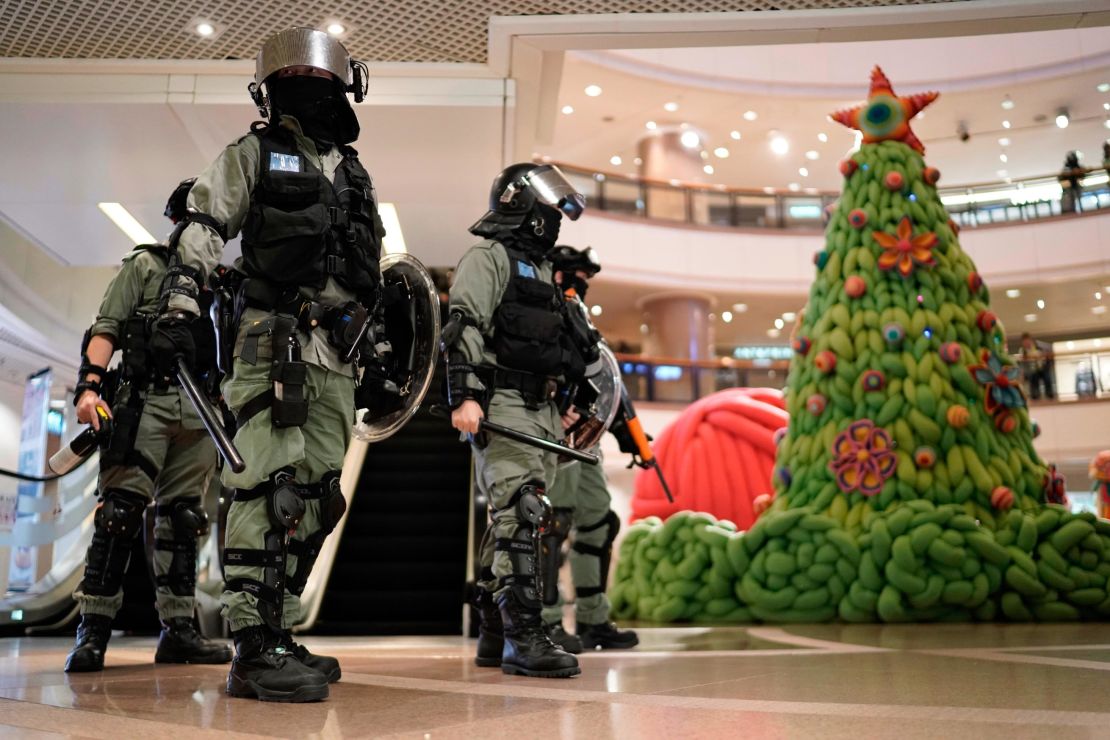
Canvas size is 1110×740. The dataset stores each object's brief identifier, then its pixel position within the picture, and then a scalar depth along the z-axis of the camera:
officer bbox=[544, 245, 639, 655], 4.80
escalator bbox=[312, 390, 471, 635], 6.36
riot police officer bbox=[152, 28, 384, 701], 2.72
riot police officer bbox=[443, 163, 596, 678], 3.35
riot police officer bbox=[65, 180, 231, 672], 3.74
